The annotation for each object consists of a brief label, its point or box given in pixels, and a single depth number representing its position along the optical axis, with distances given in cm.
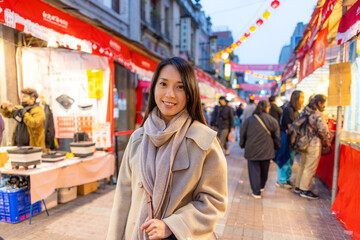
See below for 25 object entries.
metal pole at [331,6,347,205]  433
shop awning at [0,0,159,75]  348
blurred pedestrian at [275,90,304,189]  561
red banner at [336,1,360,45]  341
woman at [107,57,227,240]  133
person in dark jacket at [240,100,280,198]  483
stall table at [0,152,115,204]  379
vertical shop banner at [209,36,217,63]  2334
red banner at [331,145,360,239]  340
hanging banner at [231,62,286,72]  1672
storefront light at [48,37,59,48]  419
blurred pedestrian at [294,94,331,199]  468
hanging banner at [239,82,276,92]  3256
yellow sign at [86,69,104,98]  543
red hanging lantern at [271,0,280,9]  620
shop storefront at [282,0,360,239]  355
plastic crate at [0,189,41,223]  374
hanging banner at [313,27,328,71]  484
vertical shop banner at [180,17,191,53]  1819
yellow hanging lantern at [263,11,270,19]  680
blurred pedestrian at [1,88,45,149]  479
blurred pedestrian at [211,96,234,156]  853
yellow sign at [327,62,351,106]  409
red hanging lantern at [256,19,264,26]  754
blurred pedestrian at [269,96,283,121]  734
